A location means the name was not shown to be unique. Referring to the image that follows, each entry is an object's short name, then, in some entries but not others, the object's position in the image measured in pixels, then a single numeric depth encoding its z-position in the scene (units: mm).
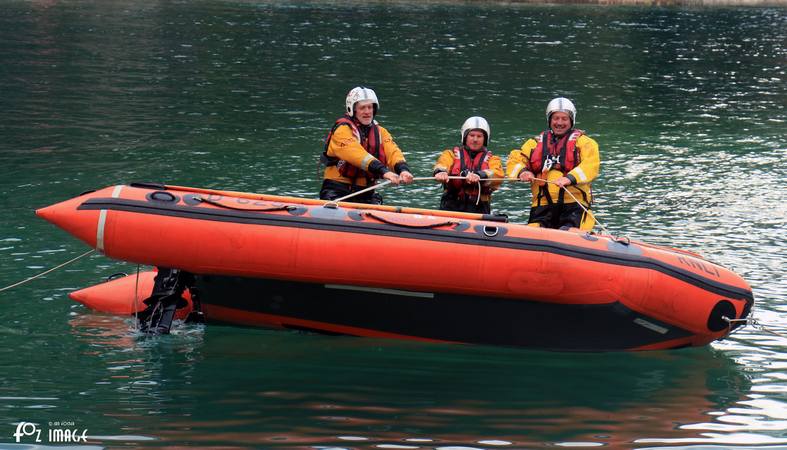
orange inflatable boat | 14914
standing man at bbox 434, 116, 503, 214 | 17312
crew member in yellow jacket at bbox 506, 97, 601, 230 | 17078
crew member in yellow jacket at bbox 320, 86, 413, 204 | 17281
